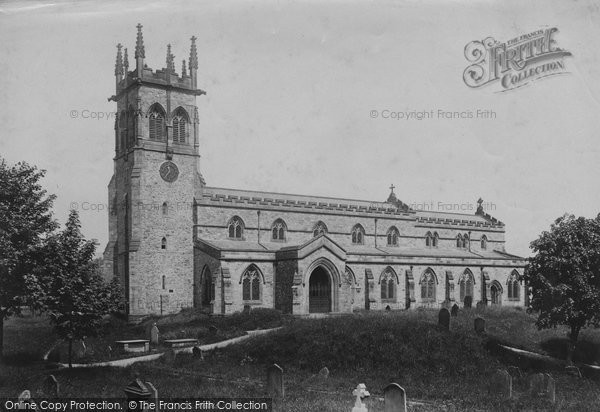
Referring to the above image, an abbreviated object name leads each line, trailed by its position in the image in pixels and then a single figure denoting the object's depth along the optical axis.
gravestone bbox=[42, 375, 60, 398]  17.12
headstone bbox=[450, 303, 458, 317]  34.80
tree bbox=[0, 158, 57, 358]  21.94
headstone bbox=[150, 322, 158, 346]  29.97
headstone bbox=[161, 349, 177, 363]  24.89
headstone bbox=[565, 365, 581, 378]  23.65
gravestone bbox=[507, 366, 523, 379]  21.78
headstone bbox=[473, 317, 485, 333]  28.38
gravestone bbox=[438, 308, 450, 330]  27.68
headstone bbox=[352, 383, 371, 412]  14.46
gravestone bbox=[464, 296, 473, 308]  41.06
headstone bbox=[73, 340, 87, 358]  27.11
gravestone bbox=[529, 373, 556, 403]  18.06
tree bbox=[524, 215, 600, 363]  25.78
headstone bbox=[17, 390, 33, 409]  13.12
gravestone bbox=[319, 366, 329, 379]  21.76
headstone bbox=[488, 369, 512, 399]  18.98
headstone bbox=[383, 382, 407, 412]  14.85
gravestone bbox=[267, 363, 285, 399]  17.97
